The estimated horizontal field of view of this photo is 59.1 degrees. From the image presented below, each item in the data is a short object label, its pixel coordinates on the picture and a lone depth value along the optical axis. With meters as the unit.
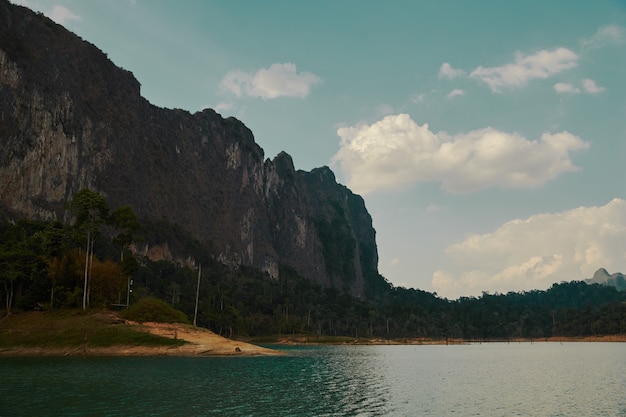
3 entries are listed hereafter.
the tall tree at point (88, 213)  98.00
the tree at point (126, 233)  102.94
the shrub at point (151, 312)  92.88
